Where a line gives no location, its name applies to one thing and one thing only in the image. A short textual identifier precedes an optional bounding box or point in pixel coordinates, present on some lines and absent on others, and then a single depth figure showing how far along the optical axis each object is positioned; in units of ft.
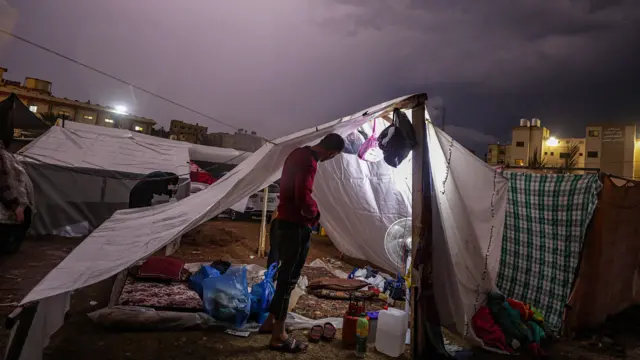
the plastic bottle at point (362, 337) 11.41
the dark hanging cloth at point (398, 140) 12.26
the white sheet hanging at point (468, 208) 12.91
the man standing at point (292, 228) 11.41
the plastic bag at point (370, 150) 17.37
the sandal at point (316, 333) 12.27
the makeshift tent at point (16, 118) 22.54
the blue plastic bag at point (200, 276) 15.43
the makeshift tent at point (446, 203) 11.59
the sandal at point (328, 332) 12.50
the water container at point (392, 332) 11.58
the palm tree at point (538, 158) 106.29
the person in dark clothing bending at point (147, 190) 21.08
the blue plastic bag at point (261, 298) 13.55
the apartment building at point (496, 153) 148.15
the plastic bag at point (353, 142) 17.94
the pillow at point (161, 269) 16.51
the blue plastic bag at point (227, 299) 12.77
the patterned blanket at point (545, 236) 13.98
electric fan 16.08
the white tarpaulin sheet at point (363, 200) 21.03
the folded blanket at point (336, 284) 18.13
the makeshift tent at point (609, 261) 14.03
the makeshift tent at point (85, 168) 26.35
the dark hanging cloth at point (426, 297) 11.36
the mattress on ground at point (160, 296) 13.37
